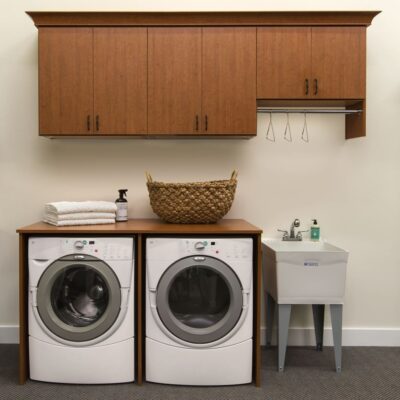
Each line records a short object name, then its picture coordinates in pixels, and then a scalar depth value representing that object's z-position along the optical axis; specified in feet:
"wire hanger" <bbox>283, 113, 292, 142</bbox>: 10.89
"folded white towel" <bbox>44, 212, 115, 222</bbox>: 9.14
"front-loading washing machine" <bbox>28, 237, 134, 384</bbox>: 8.71
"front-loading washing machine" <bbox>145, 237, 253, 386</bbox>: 8.71
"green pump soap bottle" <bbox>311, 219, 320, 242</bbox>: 10.79
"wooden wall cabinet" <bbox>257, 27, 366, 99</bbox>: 9.75
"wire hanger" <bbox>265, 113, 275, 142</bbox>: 10.89
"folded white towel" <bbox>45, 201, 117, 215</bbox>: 9.09
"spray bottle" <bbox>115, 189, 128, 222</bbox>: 10.16
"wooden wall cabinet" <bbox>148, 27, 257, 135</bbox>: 9.73
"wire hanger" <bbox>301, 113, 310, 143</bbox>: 10.90
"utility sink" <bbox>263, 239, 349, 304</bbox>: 9.29
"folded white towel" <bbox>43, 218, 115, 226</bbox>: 9.13
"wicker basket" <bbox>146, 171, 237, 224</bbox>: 9.36
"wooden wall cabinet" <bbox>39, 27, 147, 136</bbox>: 9.70
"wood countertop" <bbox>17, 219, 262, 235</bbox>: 8.65
